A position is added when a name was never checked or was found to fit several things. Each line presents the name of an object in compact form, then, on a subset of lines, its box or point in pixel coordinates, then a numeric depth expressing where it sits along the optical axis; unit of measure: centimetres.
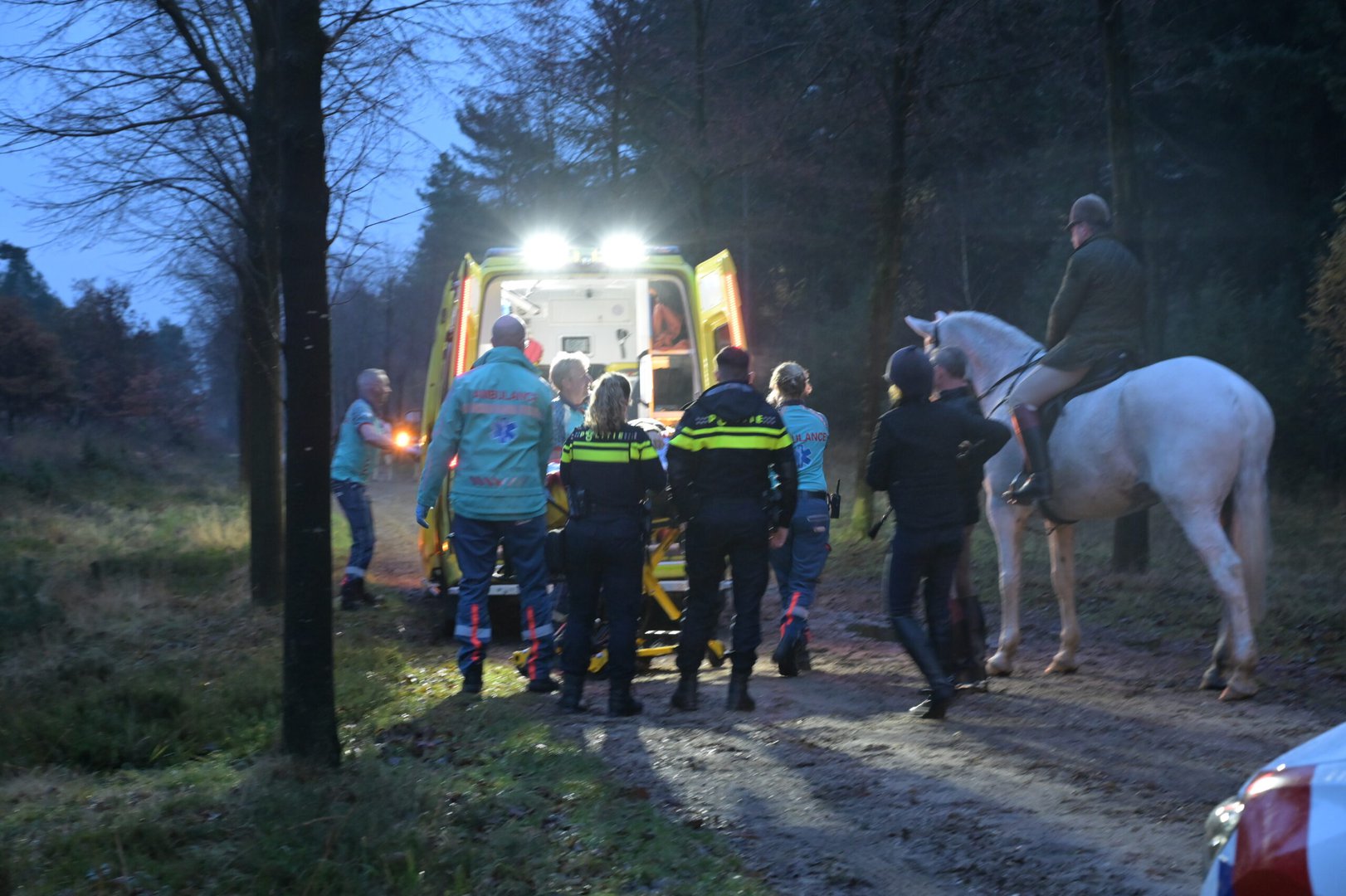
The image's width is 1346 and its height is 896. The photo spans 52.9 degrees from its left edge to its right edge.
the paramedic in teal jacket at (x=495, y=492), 807
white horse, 777
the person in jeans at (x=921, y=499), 720
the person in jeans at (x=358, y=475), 1184
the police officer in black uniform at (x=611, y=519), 734
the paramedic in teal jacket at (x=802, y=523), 860
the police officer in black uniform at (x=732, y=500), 724
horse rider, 851
